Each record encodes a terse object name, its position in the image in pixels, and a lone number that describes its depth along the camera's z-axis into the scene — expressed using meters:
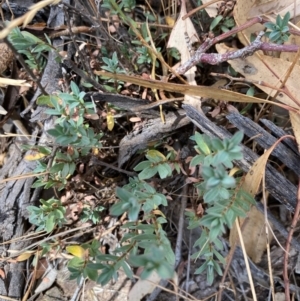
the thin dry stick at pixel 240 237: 0.23
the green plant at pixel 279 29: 0.23
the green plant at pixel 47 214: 0.25
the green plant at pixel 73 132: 0.22
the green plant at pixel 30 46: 0.24
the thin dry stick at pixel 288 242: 0.23
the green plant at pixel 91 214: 0.27
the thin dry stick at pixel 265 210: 0.23
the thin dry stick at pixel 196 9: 0.26
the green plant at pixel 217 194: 0.17
